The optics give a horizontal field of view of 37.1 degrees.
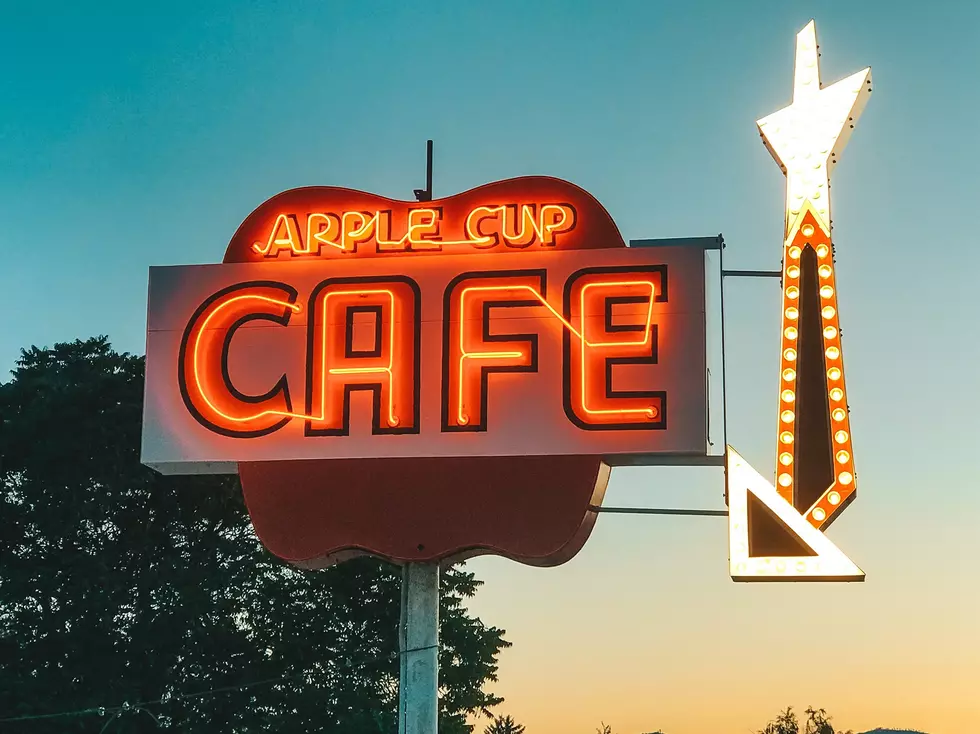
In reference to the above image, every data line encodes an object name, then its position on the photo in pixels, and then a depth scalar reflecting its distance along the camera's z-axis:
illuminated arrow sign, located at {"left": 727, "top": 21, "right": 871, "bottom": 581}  14.30
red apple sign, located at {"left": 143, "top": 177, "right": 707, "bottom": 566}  15.16
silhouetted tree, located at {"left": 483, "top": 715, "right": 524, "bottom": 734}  25.89
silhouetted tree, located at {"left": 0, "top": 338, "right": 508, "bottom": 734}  35.81
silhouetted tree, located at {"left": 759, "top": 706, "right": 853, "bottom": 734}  27.14
